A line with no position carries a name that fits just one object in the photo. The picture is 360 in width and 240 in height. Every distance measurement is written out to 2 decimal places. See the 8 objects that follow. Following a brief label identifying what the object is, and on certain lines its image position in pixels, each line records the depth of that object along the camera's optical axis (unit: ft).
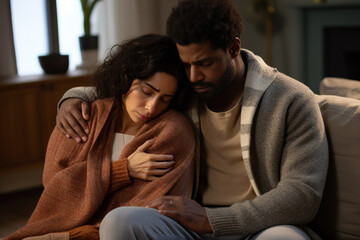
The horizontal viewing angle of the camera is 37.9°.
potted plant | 11.63
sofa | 5.15
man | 4.82
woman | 5.18
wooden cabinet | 10.11
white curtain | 12.15
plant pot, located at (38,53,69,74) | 11.02
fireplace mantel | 13.00
